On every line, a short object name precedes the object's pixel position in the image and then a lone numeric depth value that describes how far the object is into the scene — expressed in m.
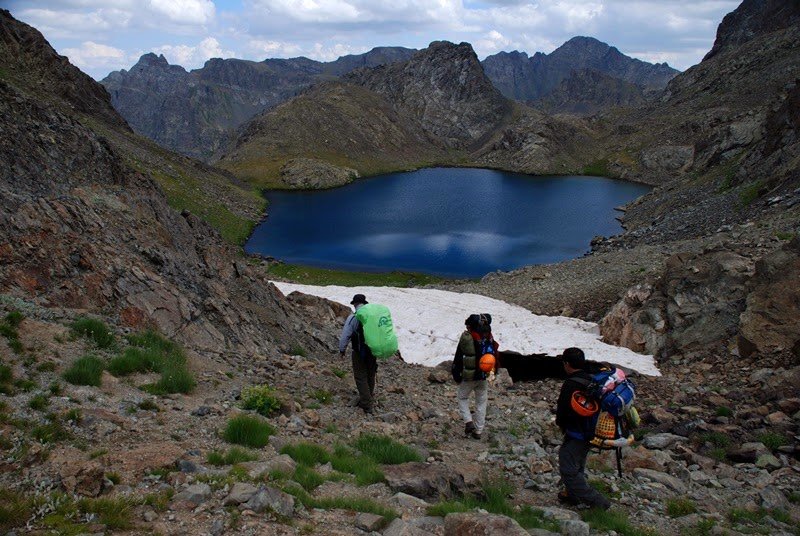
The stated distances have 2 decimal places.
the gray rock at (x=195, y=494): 6.22
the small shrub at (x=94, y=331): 10.71
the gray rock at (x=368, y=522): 6.34
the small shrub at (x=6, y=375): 8.15
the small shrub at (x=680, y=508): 8.38
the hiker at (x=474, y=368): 11.21
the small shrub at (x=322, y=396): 12.11
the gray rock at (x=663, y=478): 9.32
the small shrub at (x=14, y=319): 9.69
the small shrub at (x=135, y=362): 9.89
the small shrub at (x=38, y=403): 7.76
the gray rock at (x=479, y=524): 6.18
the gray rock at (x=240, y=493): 6.28
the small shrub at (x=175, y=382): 9.93
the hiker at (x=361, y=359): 11.87
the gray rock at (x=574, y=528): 7.20
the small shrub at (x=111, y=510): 5.48
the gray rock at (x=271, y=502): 6.23
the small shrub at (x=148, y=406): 8.93
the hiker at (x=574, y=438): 8.24
